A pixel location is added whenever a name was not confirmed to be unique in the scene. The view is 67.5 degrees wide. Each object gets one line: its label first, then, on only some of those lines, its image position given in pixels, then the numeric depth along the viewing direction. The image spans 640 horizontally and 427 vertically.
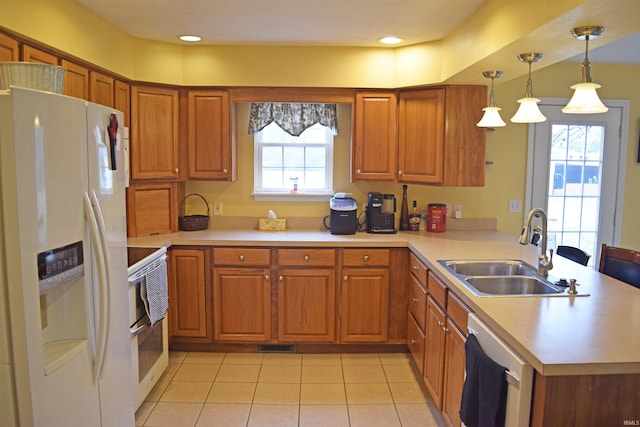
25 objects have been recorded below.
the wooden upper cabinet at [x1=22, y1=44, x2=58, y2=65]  2.35
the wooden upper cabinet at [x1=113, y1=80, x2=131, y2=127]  3.29
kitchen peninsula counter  1.51
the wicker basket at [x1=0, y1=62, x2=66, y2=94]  1.69
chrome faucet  2.34
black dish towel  1.74
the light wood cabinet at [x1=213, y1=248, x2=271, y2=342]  3.54
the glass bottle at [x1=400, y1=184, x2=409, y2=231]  3.98
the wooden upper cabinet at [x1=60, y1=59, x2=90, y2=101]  2.70
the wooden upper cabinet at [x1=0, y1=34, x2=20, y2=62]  2.17
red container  3.90
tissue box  3.98
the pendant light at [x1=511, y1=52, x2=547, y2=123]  2.43
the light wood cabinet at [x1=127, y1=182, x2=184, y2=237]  3.56
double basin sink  2.40
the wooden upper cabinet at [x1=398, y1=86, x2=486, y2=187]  3.53
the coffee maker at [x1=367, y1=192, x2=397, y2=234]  3.81
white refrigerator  1.46
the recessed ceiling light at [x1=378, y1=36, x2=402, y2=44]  3.39
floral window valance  3.96
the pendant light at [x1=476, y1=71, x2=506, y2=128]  2.86
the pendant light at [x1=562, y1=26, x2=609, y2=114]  1.93
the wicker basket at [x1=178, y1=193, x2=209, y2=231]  3.88
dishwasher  1.60
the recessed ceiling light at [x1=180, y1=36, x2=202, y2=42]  3.44
